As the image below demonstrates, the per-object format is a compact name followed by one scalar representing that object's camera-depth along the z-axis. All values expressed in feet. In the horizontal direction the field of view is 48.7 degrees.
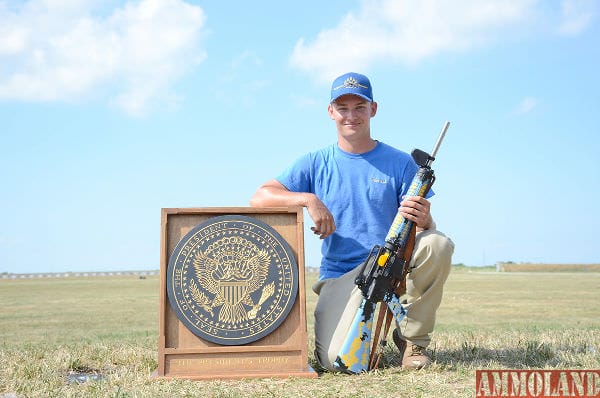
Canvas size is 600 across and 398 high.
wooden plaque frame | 16.06
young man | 16.92
